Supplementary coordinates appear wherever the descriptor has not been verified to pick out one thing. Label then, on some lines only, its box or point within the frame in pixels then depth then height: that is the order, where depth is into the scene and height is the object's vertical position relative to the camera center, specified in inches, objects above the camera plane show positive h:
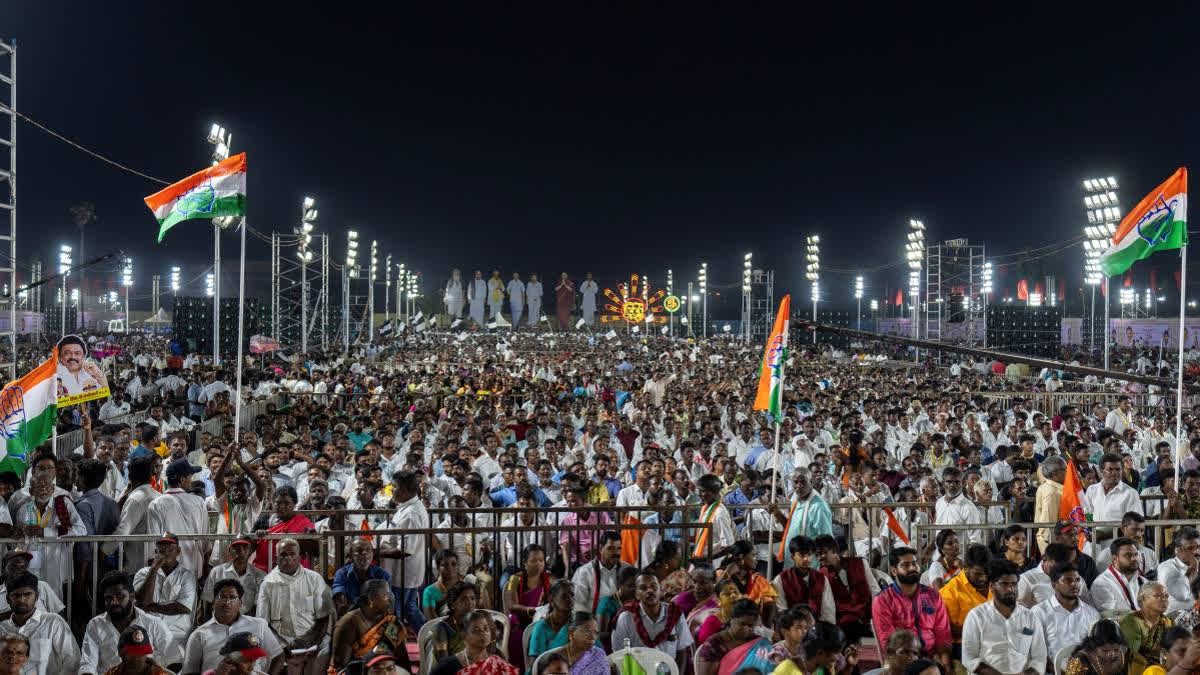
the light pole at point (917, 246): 1610.5 +166.1
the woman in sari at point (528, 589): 252.5 -65.7
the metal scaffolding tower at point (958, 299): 1379.2 +66.4
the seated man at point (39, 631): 213.0 -64.6
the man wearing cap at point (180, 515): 274.9 -50.6
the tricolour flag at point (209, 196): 460.1 +68.9
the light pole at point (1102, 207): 1170.6 +162.9
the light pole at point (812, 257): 1907.0 +167.8
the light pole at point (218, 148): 709.8 +158.6
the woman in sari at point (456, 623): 224.1 -65.6
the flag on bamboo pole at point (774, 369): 303.1 -9.1
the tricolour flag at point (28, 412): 303.7 -22.7
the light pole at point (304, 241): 1333.5 +137.8
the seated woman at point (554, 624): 225.5 -66.1
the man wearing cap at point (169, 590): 238.2 -62.0
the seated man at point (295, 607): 236.8 -65.3
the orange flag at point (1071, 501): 325.1 -54.2
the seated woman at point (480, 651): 204.7 -66.1
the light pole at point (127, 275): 2428.4 +184.3
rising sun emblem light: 3366.1 +127.4
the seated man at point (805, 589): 258.1 -66.0
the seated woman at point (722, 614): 236.1 -67.1
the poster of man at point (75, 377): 331.9 -12.3
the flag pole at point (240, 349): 383.3 -3.6
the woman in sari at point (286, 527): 273.4 -54.6
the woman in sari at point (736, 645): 215.0 -68.0
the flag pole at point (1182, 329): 328.9 +3.9
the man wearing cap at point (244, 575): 249.9 -60.4
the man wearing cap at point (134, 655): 199.6 -64.6
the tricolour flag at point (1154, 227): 363.3 +43.6
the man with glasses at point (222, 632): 216.2 -65.4
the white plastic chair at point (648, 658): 216.7 -70.9
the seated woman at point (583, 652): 210.1 -67.6
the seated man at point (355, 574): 252.1 -61.2
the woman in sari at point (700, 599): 240.1 -65.2
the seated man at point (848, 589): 261.9 -67.7
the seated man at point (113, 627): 219.3 -65.4
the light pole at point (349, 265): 1699.1 +150.0
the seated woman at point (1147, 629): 229.0 -68.4
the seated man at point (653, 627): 232.2 -68.5
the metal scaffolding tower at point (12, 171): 510.0 +90.5
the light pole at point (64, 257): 2070.6 +180.5
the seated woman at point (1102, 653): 205.0 -66.3
